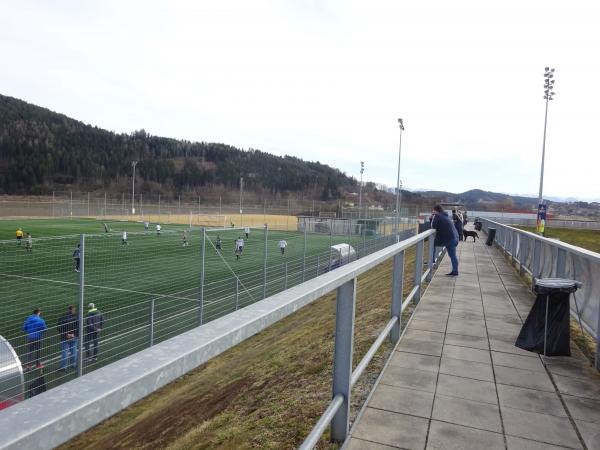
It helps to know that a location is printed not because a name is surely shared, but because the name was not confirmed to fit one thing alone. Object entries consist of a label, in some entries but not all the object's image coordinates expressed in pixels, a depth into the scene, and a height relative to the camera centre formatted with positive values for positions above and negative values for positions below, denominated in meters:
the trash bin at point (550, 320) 4.27 -1.07
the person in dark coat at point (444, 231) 9.52 -0.58
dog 20.05 -1.24
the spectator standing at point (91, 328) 8.61 -2.76
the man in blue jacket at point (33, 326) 8.32 -2.57
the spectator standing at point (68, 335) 7.82 -2.80
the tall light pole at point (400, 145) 30.62 +3.87
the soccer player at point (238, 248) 21.44 -2.57
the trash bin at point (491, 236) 18.42 -1.22
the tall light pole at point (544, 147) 23.48 +3.57
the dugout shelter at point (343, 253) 18.06 -2.21
